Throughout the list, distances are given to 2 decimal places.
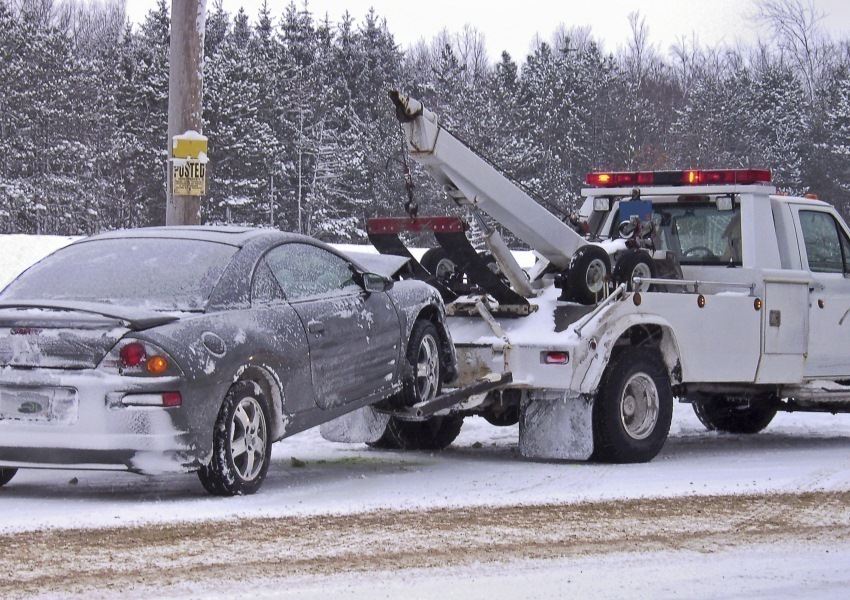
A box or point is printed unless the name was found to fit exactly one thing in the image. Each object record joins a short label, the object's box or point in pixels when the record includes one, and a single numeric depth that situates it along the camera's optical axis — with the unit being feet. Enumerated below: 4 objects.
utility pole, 67.18
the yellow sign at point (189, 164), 66.98
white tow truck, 63.54
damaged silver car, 45.30
